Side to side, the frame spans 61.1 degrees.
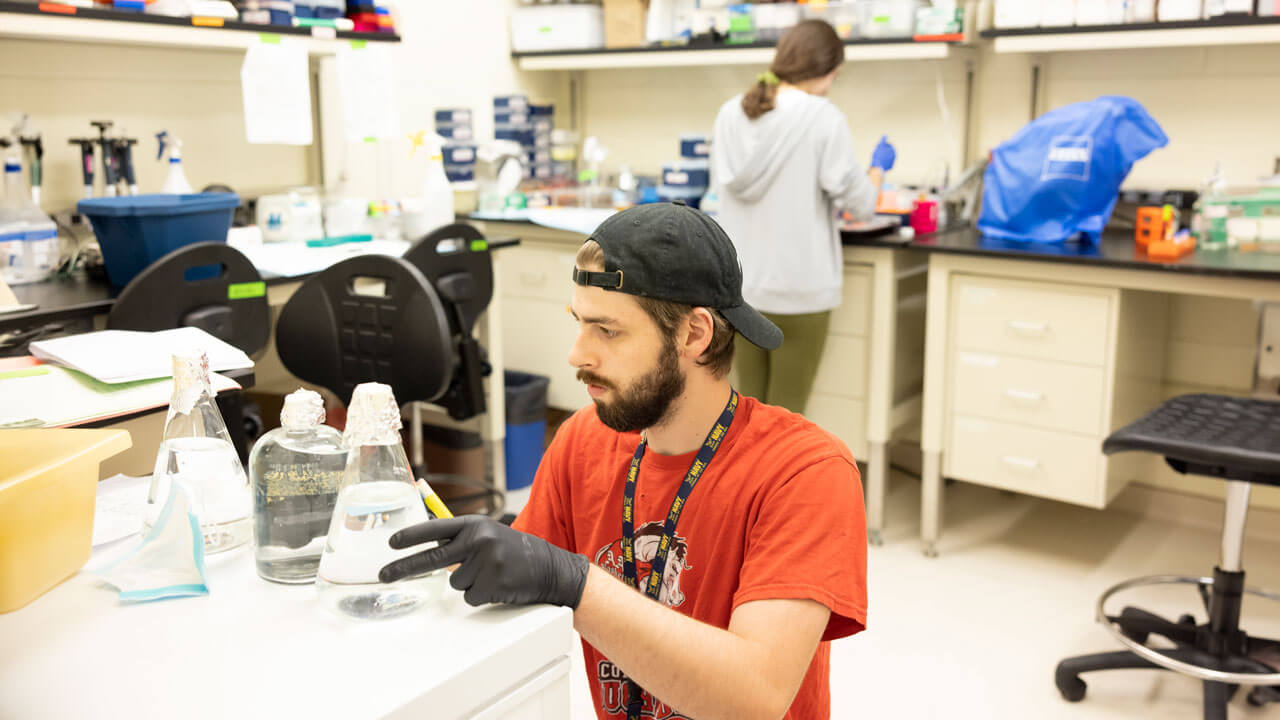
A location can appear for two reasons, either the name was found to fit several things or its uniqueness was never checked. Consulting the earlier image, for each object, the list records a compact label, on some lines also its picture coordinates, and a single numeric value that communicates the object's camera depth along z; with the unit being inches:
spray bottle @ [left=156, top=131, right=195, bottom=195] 118.7
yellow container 32.3
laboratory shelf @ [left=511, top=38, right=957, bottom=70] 134.3
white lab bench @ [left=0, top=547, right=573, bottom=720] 31.0
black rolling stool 79.8
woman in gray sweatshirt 118.4
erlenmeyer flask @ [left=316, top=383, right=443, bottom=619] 35.6
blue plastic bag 114.6
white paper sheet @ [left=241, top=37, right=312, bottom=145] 124.4
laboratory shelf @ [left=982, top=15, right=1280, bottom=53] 112.5
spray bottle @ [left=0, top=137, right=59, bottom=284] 101.2
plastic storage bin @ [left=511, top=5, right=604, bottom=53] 169.3
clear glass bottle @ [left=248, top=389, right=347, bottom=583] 39.2
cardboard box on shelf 165.2
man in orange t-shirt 37.5
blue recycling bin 140.6
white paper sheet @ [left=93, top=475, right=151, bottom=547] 43.8
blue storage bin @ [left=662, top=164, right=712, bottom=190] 152.9
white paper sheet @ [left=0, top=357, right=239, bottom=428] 54.5
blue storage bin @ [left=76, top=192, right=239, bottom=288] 100.0
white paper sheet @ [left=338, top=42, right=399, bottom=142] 135.7
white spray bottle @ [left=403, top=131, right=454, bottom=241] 136.6
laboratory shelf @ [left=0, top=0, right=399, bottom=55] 101.9
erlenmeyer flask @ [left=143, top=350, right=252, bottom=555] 41.3
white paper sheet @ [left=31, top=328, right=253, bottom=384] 60.7
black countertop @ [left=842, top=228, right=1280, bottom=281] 101.0
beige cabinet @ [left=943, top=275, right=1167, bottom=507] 110.8
